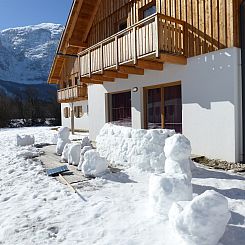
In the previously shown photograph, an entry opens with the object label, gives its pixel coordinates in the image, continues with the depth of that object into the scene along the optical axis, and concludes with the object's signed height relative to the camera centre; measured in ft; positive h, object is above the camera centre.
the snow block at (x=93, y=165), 19.66 -3.46
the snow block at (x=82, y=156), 21.92 -3.16
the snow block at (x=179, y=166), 15.74 -2.98
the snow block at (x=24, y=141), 40.01 -3.20
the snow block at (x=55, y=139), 41.35 -3.14
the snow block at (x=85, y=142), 29.01 -2.59
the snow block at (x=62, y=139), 30.73 -2.37
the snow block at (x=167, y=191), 11.83 -3.36
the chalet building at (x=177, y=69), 22.72 +5.25
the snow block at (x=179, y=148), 15.71 -1.87
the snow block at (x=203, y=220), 9.14 -3.62
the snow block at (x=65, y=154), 26.12 -3.46
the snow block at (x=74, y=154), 24.20 -3.25
